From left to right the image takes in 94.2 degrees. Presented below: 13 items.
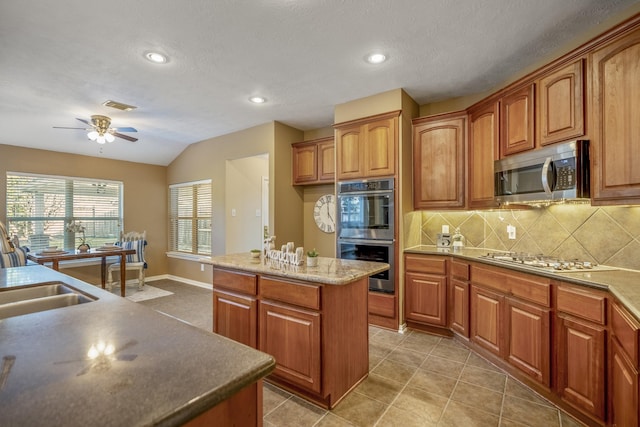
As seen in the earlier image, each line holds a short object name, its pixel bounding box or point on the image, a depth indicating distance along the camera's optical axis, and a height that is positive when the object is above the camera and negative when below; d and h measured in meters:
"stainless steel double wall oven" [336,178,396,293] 3.40 -0.12
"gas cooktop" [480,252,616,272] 2.18 -0.39
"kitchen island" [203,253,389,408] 1.98 -0.77
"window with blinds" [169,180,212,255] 5.77 -0.05
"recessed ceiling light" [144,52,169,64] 2.60 +1.40
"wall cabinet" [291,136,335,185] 4.29 +0.79
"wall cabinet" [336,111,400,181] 3.40 +0.81
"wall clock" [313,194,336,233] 4.52 +0.02
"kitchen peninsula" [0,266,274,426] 0.60 -0.39
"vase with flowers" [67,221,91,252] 4.80 -0.24
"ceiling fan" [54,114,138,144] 3.86 +1.14
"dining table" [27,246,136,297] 4.16 -0.61
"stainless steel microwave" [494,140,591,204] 2.04 +0.30
